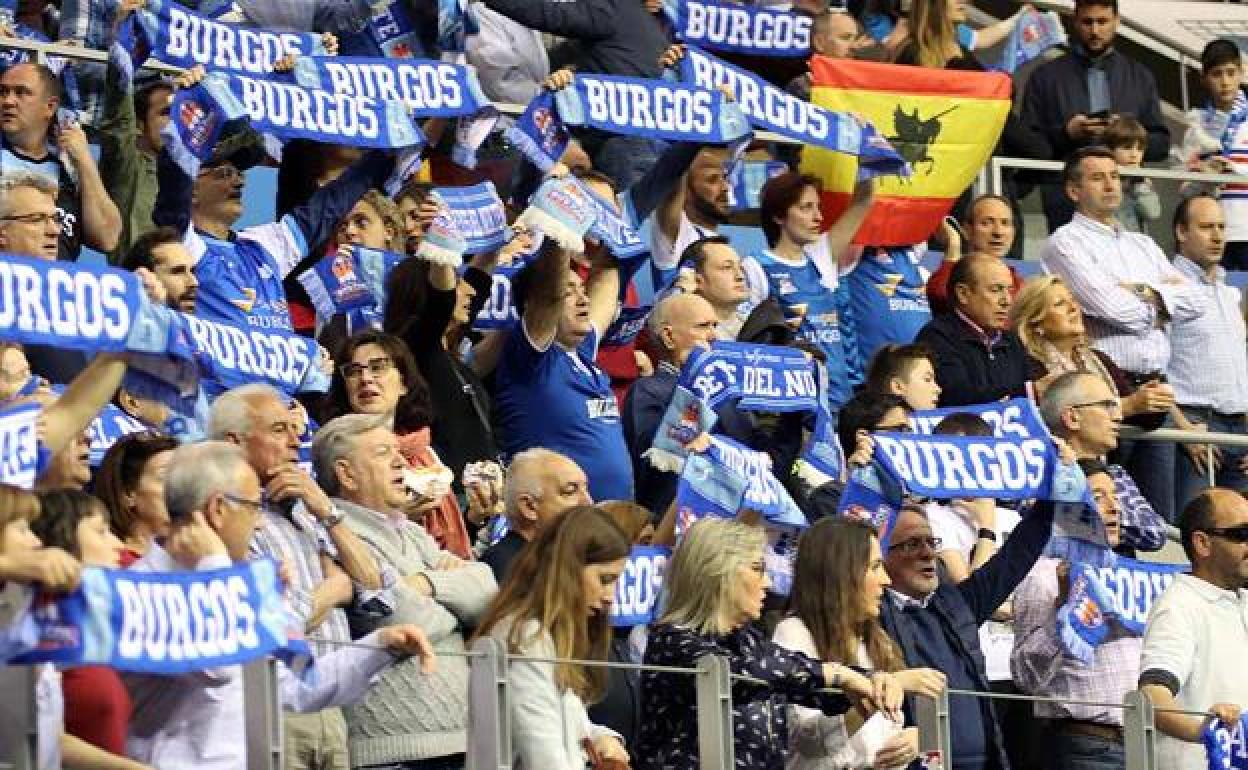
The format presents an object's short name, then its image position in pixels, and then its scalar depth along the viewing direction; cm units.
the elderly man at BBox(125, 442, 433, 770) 1684
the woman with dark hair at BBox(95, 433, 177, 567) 1827
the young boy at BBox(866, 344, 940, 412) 2552
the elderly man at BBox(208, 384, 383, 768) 1819
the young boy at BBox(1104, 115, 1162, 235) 3250
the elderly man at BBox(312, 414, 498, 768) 1875
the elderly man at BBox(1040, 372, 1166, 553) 2503
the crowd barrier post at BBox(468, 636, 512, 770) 1781
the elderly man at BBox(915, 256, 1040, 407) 2723
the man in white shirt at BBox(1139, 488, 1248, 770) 2150
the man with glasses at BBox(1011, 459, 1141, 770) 2266
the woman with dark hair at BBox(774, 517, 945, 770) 1962
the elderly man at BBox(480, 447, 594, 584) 2081
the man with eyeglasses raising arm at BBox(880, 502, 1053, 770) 2127
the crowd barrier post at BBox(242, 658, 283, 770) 1684
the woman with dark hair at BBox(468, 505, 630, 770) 1812
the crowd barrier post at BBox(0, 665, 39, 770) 1568
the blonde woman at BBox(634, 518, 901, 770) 1881
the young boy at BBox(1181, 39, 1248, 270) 3375
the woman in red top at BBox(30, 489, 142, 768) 1609
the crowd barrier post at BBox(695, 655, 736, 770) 1834
